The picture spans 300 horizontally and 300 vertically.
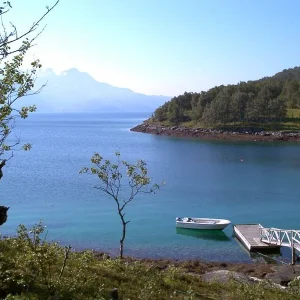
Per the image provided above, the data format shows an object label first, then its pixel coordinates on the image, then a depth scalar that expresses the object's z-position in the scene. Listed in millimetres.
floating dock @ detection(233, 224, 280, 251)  27828
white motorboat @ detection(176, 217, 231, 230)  31891
